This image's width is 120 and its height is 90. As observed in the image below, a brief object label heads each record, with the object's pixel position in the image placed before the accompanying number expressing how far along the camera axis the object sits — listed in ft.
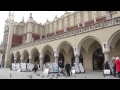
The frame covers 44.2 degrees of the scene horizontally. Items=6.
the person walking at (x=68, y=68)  37.33
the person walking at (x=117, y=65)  30.02
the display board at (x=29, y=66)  59.99
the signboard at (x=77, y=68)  46.03
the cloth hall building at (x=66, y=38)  44.39
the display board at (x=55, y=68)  42.26
